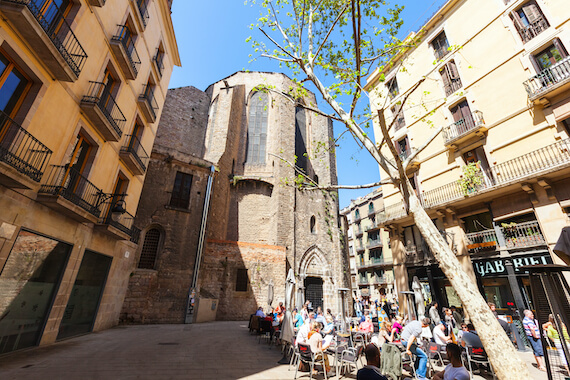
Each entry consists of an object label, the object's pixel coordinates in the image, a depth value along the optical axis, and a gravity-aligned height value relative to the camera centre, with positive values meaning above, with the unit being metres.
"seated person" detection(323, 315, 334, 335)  7.44 -1.04
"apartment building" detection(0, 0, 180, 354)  5.48 +3.42
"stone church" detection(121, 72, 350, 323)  13.44 +5.38
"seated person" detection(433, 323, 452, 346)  6.11 -0.98
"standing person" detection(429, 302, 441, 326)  9.05 -0.69
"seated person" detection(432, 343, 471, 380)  3.30 -0.93
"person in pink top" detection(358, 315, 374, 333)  7.84 -0.98
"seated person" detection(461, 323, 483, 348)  5.63 -0.96
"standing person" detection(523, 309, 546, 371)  6.29 -1.01
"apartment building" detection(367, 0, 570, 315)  9.59 +6.18
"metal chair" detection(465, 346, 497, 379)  5.39 -1.25
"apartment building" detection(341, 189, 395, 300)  30.92 +5.33
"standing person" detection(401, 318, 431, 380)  5.28 -1.06
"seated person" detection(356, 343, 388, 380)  2.92 -0.86
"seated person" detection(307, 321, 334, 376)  5.48 -1.12
